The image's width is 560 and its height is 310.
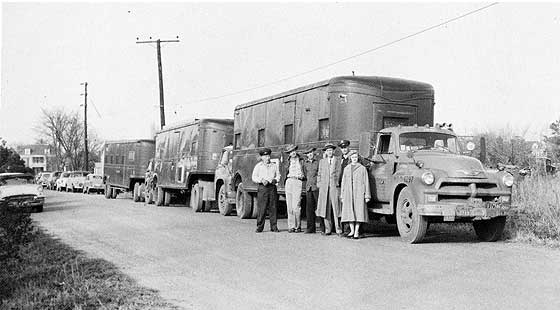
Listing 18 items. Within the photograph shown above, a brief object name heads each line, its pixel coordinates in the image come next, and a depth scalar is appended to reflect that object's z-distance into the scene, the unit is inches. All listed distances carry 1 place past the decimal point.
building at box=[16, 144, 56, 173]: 5546.3
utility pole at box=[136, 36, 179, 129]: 1383.6
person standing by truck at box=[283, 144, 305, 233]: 537.6
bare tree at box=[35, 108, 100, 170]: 3403.1
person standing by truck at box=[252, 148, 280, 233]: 547.8
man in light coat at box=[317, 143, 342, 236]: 504.4
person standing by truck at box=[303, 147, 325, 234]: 535.5
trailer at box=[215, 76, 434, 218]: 538.3
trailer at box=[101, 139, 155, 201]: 1218.0
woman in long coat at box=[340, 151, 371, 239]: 479.2
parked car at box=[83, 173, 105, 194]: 1702.8
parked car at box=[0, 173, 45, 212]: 855.3
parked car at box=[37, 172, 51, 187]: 2332.7
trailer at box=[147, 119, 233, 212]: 863.7
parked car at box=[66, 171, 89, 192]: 1851.6
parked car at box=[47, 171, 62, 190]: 2193.9
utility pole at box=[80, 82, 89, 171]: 2397.4
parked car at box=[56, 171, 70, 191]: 1950.1
